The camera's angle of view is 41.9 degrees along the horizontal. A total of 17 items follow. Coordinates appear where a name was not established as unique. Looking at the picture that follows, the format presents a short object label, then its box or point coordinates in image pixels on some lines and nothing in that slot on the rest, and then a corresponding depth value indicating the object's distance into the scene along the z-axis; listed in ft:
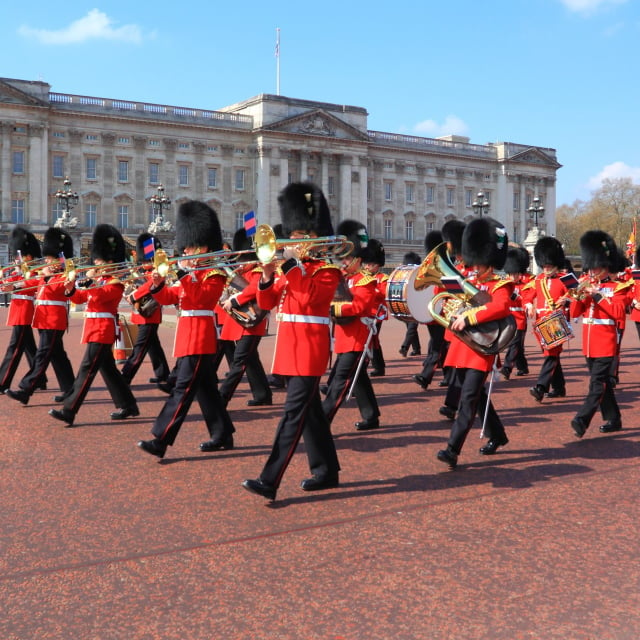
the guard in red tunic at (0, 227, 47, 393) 26.04
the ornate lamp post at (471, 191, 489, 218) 92.65
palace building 154.71
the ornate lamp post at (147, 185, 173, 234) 112.14
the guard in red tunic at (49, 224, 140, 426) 21.44
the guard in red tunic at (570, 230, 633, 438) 20.40
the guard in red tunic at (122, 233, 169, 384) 23.04
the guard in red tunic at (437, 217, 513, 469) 16.74
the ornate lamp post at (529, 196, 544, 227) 100.86
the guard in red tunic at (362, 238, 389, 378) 26.61
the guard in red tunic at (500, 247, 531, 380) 32.63
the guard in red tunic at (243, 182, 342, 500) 14.93
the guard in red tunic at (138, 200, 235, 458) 17.85
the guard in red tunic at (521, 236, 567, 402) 26.40
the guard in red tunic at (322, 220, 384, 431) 21.22
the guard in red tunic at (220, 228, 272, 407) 22.54
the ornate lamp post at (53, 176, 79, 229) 111.75
